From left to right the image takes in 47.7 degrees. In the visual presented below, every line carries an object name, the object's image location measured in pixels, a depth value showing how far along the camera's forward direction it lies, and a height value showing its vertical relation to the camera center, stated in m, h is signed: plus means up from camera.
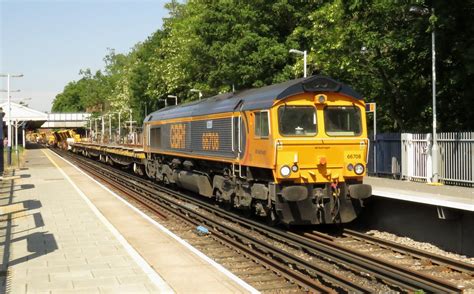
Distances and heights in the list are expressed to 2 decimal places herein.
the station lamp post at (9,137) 37.28 +0.68
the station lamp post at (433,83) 15.50 +1.66
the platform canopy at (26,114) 62.06 +3.99
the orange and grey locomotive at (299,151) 11.34 -0.24
